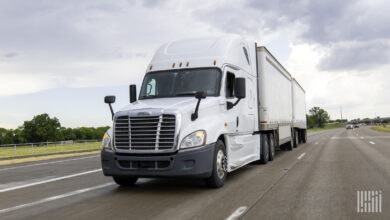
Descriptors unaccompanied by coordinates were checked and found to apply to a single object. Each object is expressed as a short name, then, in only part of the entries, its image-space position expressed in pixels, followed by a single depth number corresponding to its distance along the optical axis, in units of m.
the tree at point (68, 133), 123.47
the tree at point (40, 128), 105.31
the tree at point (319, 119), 196.12
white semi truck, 6.85
